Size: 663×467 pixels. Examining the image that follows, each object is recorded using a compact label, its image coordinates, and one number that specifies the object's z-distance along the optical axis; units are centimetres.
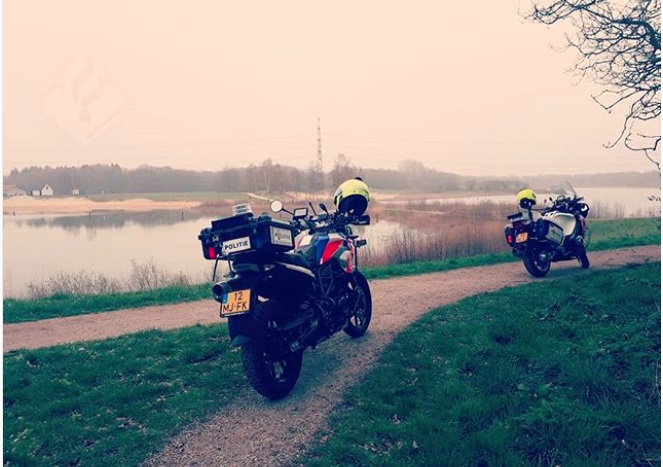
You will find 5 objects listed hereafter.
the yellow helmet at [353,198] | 575
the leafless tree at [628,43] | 732
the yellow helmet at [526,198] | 935
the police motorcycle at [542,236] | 902
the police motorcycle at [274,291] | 392
